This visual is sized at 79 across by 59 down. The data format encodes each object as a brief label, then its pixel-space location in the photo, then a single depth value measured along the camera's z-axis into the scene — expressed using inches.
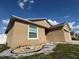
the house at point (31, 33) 221.2
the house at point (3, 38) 357.6
